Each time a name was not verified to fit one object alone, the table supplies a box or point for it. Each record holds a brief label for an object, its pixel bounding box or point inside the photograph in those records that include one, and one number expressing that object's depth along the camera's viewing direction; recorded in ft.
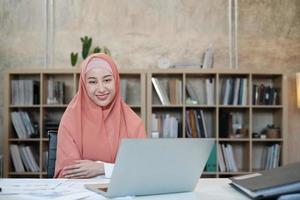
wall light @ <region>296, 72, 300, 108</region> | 12.57
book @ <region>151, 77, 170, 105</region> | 12.46
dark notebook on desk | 3.48
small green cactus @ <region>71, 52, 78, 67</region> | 12.48
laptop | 3.57
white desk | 3.81
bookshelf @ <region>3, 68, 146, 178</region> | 12.12
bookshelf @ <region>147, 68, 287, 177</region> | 12.36
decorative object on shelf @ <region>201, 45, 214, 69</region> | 12.83
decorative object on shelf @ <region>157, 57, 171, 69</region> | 12.79
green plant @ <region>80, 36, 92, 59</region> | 12.51
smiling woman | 6.67
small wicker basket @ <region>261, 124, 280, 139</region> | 12.59
